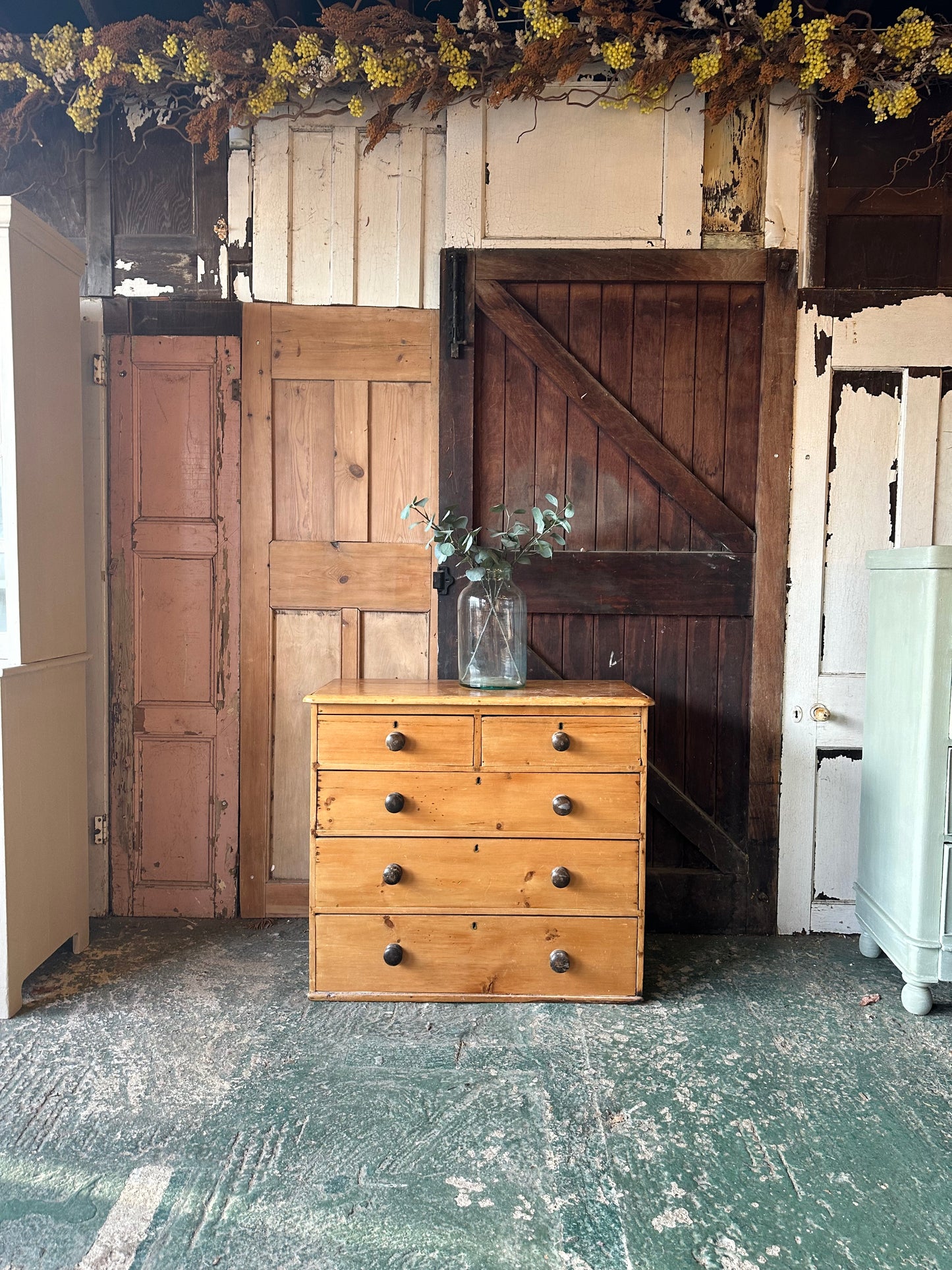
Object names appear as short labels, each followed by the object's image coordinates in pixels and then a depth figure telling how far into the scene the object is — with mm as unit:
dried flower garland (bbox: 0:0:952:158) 2496
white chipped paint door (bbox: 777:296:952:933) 2750
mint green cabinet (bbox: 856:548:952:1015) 2297
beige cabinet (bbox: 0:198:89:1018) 2289
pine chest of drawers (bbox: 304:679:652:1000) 2373
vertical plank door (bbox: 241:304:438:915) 2857
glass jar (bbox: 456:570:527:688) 2580
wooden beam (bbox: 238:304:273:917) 2867
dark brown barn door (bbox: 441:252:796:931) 2787
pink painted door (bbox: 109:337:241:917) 2893
